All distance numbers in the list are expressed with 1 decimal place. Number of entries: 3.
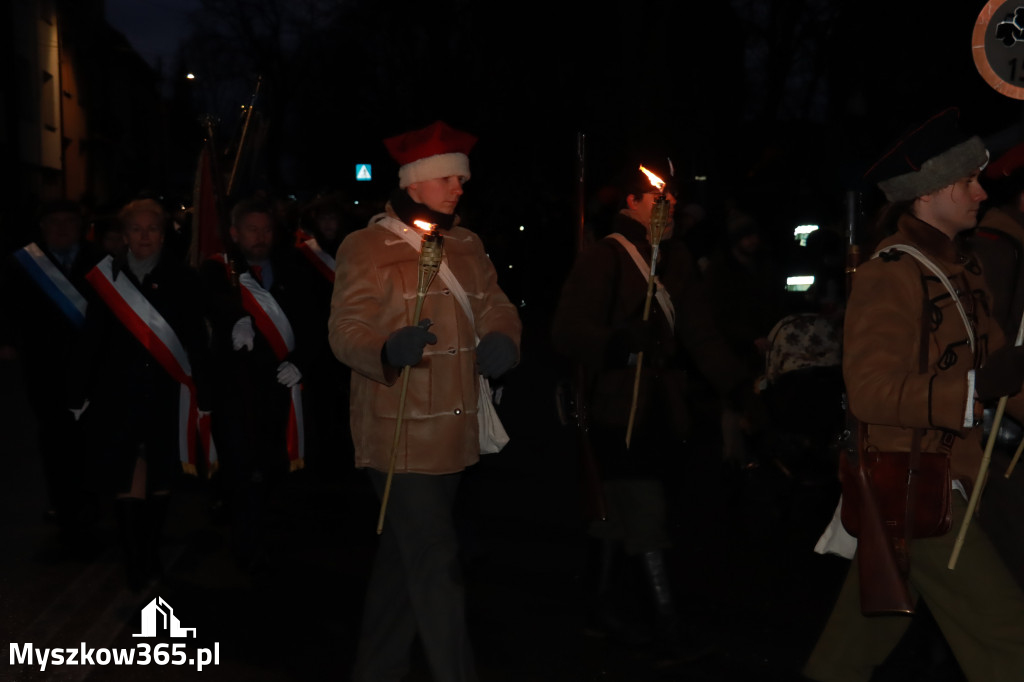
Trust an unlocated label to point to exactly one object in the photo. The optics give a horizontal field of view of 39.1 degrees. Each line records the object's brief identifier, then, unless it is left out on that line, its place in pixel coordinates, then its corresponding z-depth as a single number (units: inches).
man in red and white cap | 176.1
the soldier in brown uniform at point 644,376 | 218.7
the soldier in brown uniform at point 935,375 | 142.3
